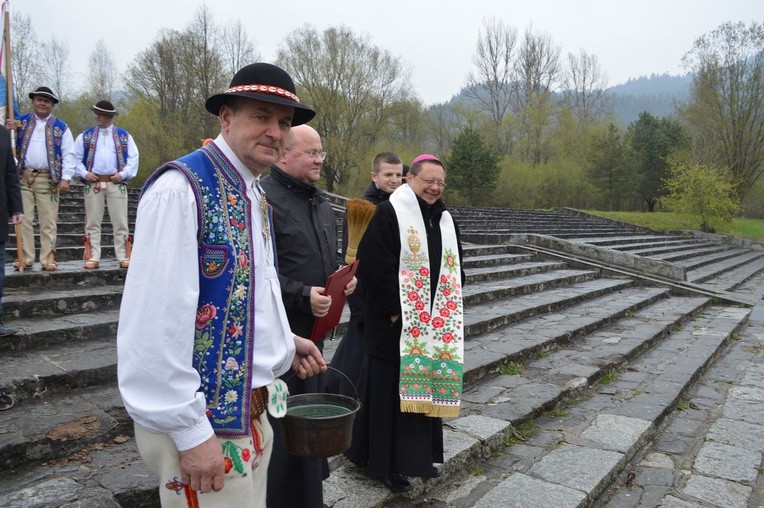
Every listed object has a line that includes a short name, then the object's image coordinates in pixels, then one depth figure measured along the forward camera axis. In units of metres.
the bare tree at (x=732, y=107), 34.09
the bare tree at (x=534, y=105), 43.84
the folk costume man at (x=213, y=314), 1.40
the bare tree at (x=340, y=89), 30.81
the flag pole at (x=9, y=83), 5.80
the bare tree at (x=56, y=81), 29.92
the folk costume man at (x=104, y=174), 6.62
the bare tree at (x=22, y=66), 28.35
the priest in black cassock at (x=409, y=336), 3.38
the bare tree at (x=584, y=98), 49.97
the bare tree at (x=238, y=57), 31.94
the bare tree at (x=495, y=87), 46.22
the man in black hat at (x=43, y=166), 6.10
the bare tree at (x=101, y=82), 33.35
